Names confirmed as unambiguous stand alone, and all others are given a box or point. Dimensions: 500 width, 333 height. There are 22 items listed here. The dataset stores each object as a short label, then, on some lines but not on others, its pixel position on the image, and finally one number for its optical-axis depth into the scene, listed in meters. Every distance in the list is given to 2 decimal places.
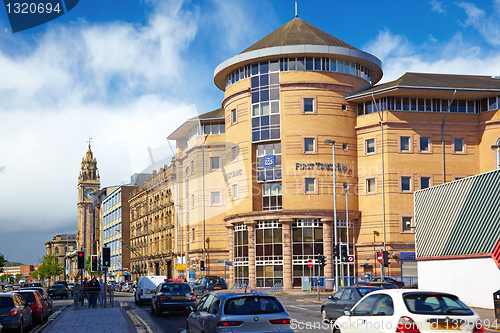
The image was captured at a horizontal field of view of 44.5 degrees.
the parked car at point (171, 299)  26.85
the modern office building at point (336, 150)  58.81
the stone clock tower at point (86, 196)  179.75
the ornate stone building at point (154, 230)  85.38
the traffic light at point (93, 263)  43.56
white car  11.82
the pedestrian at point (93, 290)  36.75
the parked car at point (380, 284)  24.46
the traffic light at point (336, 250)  41.10
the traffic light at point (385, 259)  41.28
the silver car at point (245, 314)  12.97
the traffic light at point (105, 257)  36.84
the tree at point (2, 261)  116.39
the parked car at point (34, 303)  25.05
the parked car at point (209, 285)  40.19
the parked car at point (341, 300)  21.59
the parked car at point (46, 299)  29.83
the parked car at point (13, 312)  19.86
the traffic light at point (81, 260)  39.09
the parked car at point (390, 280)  38.97
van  37.59
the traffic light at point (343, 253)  40.94
